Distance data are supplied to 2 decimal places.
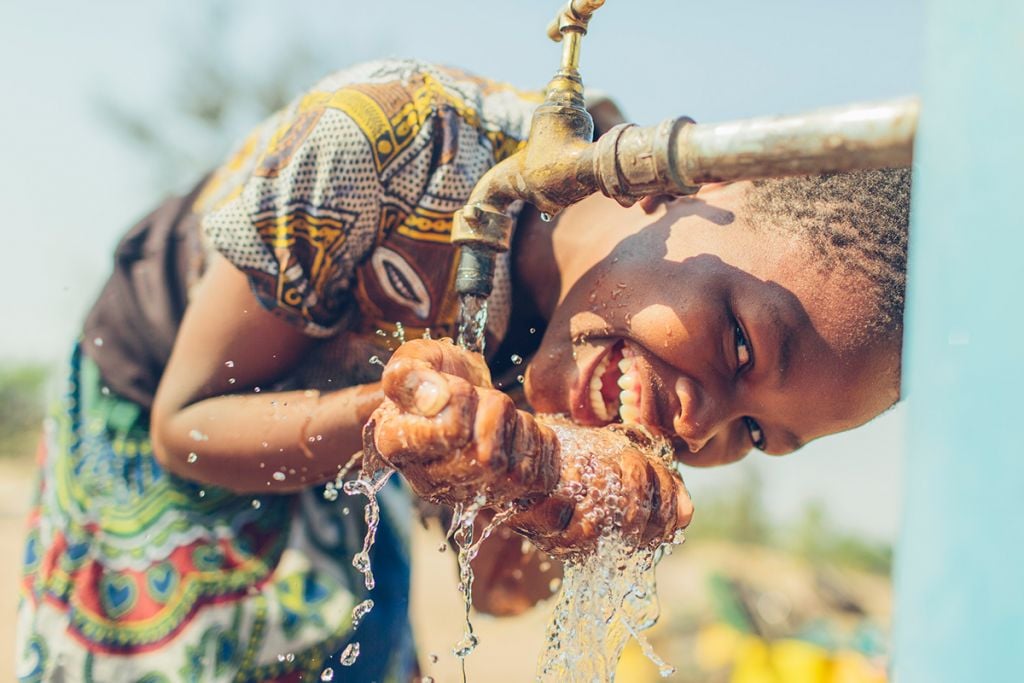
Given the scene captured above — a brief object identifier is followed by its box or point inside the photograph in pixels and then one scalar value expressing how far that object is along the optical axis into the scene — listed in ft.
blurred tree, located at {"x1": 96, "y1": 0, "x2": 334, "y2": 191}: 26.41
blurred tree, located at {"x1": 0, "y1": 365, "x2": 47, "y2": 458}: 22.44
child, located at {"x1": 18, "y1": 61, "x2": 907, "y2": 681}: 1.61
